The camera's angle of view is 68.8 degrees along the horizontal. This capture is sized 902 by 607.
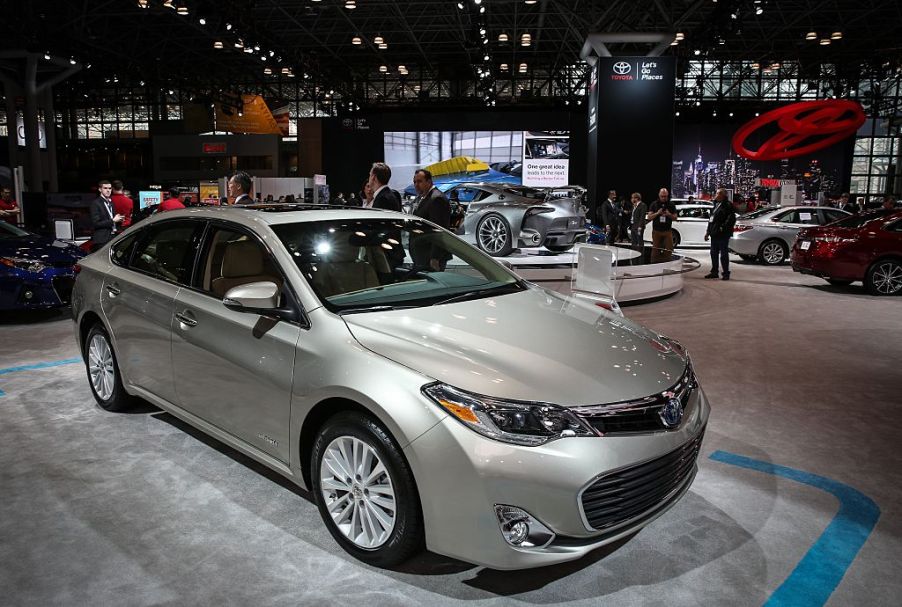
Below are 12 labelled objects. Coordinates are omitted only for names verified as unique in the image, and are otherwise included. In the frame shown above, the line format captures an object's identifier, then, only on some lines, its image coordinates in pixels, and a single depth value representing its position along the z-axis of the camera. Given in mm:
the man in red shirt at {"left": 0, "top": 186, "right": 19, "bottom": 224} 10819
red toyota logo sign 26859
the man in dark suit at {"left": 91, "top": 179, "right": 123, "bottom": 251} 9031
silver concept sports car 9797
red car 9672
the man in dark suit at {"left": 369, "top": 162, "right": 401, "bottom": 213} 6309
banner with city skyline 29531
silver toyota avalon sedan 2217
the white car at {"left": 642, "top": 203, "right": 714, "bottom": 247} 18000
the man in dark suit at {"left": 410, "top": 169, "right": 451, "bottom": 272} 6609
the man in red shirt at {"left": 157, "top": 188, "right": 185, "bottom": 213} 9461
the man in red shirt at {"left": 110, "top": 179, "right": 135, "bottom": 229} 9919
